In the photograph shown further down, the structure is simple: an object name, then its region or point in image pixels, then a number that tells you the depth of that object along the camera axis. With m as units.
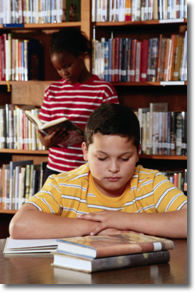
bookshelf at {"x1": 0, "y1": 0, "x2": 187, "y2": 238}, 2.87
